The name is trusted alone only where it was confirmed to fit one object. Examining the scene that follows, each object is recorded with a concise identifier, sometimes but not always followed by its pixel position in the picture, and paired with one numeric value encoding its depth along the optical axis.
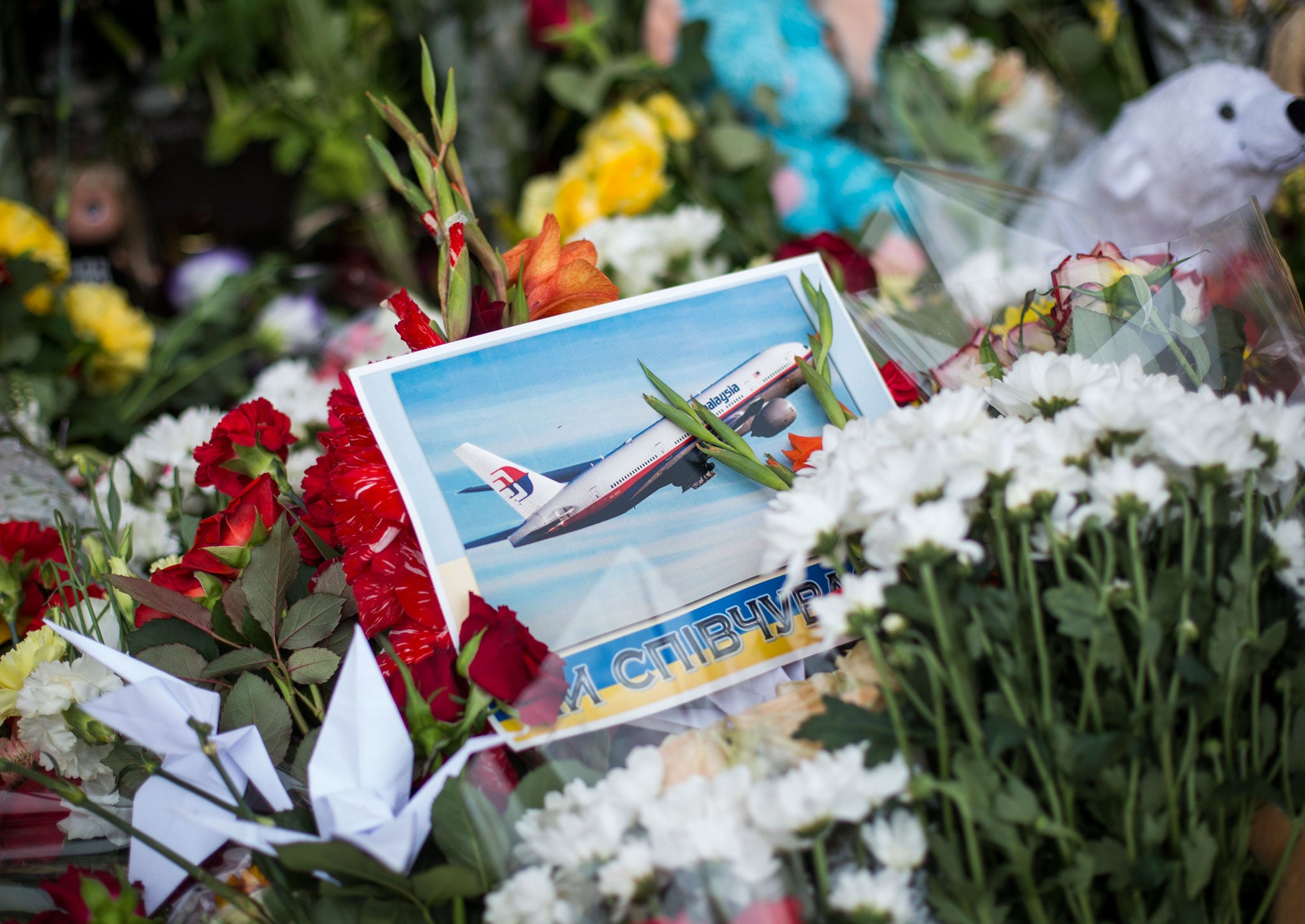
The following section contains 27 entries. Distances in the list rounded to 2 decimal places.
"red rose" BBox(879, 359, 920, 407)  0.63
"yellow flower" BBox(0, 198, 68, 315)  1.01
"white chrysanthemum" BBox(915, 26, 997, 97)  1.44
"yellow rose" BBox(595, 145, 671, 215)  1.20
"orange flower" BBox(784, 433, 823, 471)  0.55
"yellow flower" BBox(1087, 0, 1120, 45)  1.43
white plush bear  0.96
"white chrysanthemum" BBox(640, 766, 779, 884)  0.37
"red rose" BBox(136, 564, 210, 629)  0.57
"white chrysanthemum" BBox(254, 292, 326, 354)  1.26
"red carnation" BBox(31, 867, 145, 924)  0.41
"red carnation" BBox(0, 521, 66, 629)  0.62
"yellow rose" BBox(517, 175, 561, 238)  1.31
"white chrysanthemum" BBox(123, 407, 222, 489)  0.77
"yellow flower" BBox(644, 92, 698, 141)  1.29
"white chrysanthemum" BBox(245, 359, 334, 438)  0.88
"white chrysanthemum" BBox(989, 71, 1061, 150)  1.40
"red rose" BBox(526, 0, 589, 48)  1.38
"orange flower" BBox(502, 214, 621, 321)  0.61
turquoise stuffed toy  1.35
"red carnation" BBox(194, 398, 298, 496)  0.60
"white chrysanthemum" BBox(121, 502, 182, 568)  0.70
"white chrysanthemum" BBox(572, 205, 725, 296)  0.99
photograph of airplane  0.50
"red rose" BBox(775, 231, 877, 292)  0.82
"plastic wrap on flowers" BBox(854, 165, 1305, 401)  0.55
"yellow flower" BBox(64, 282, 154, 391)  1.13
